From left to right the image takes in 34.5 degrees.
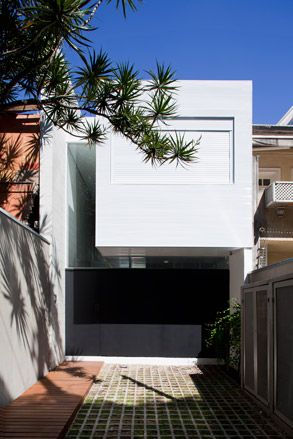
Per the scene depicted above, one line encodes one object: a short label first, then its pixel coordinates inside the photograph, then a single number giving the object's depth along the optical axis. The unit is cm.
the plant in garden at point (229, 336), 956
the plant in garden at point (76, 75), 475
